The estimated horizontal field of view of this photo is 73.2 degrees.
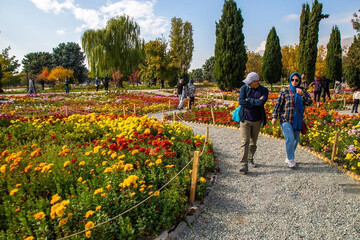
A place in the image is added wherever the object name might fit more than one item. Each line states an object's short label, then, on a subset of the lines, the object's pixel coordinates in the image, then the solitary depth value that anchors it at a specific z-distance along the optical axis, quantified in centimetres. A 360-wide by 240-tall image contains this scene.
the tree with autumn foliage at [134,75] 3221
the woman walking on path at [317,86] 1309
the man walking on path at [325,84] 1327
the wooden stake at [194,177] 342
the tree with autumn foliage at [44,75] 4347
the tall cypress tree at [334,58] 2605
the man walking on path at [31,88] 2072
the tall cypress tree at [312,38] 2428
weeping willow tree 3138
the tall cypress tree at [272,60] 2802
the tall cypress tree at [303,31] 2536
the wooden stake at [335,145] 499
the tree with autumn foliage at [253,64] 4581
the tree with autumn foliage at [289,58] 4130
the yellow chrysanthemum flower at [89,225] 230
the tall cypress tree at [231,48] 2317
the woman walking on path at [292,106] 450
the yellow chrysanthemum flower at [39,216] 227
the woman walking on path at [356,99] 1124
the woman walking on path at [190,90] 1285
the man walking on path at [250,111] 433
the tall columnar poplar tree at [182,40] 4360
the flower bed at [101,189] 254
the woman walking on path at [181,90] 1309
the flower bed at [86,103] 1272
